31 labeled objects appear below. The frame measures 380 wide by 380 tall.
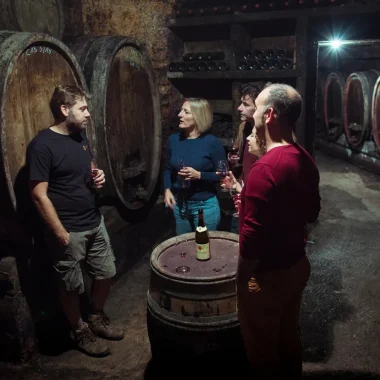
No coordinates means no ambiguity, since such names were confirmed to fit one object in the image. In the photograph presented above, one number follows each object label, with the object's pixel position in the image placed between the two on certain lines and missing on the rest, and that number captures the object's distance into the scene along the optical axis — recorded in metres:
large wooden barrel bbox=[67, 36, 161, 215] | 3.47
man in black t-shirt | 2.65
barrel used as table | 2.31
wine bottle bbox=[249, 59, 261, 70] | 4.84
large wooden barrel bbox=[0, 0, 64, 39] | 3.23
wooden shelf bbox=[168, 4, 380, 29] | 4.44
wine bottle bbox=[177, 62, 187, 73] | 4.83
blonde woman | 3.52
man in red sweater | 1.90
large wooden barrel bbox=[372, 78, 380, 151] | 7.73
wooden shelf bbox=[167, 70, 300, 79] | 4.66
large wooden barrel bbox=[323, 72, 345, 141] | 9.73
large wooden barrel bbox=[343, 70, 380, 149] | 8.33
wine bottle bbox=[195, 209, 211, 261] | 2.63
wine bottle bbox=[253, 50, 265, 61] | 4.87
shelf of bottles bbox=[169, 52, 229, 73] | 4.84
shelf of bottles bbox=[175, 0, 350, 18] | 4.65
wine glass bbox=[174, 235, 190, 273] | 2.52
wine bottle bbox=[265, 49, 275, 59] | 4.88
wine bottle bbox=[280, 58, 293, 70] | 4.78
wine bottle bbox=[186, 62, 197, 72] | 4.87
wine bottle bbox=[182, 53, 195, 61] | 4.95
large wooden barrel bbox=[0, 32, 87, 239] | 2.51
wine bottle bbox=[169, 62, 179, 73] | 4.82
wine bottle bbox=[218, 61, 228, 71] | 4.92
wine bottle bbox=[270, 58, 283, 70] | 4.80
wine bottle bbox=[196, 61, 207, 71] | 4.95
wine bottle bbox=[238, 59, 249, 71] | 4.90
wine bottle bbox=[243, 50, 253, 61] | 4.89
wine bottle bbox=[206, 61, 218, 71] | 4.95
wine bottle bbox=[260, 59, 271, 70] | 4.82
